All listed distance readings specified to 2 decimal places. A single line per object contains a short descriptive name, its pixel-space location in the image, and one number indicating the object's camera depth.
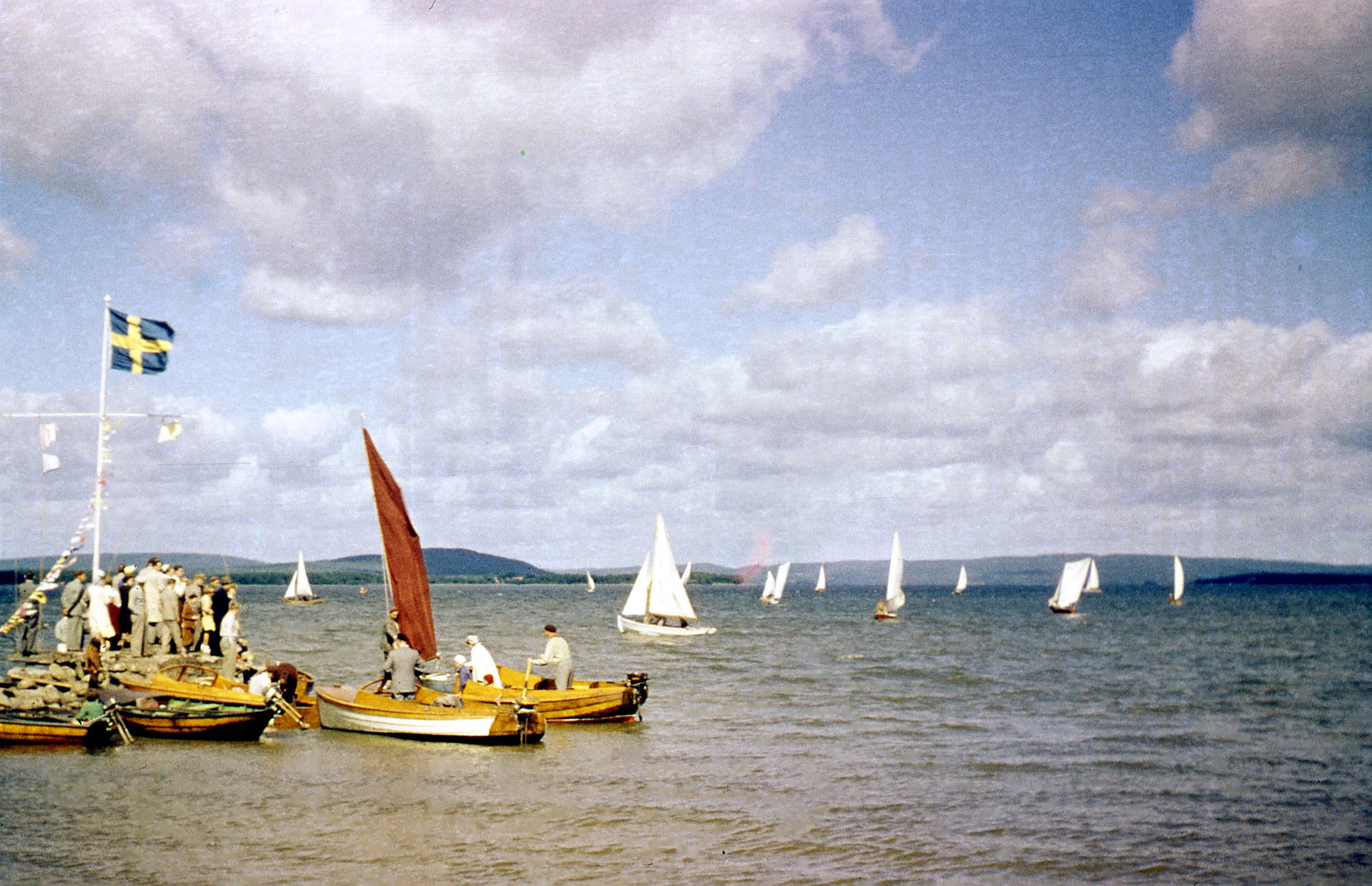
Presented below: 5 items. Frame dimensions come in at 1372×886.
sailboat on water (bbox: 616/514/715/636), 63.09
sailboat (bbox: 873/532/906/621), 95.25
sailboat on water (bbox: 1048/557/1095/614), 105.94
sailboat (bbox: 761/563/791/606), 143.65
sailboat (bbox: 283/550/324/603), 129.89
